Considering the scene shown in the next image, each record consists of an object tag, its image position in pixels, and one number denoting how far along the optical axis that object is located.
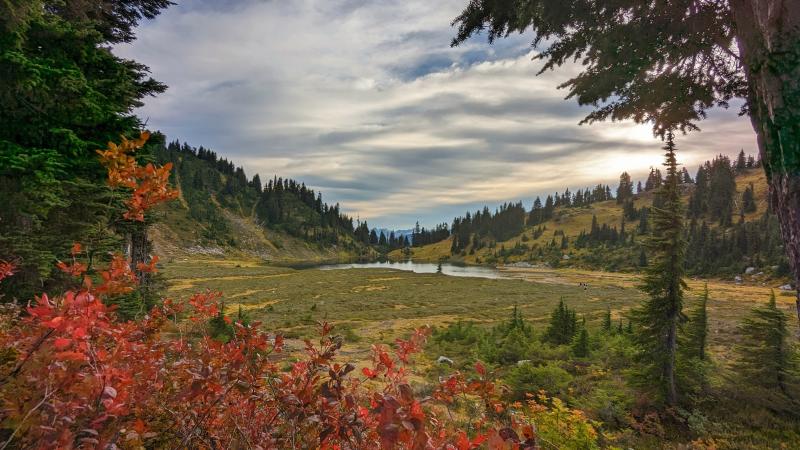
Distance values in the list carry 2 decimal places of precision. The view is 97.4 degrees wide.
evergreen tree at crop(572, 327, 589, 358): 15.88
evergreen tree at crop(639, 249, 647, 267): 92.62
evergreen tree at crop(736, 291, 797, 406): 10.27
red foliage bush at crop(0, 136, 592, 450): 1.90
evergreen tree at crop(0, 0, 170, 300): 7.16
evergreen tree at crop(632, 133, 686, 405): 10.78
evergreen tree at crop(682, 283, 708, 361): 12.73
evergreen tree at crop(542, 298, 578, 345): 18.28
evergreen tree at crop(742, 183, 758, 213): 108.94
